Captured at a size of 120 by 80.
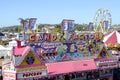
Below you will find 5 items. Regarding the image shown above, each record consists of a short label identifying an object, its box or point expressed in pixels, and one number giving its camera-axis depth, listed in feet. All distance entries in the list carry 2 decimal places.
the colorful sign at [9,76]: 37.91
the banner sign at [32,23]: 40.25
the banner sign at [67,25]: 44.62
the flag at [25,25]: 39.73
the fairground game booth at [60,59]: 38.73
